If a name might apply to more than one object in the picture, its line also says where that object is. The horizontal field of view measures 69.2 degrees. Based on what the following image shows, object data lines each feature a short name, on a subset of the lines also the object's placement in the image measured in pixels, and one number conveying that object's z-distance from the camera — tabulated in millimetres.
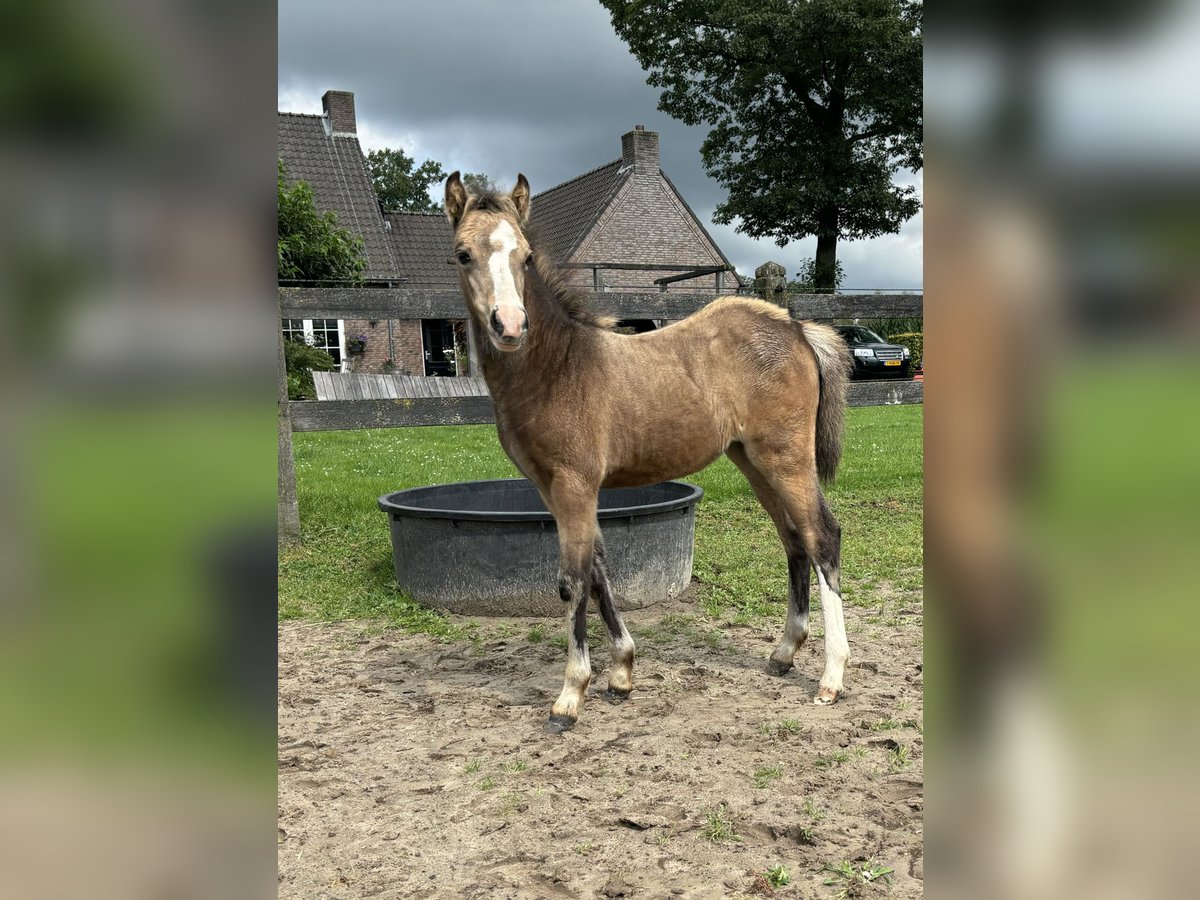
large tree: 28969
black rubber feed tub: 4965
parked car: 21078
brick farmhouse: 23156
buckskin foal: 3699
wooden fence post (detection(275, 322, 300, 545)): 6305
